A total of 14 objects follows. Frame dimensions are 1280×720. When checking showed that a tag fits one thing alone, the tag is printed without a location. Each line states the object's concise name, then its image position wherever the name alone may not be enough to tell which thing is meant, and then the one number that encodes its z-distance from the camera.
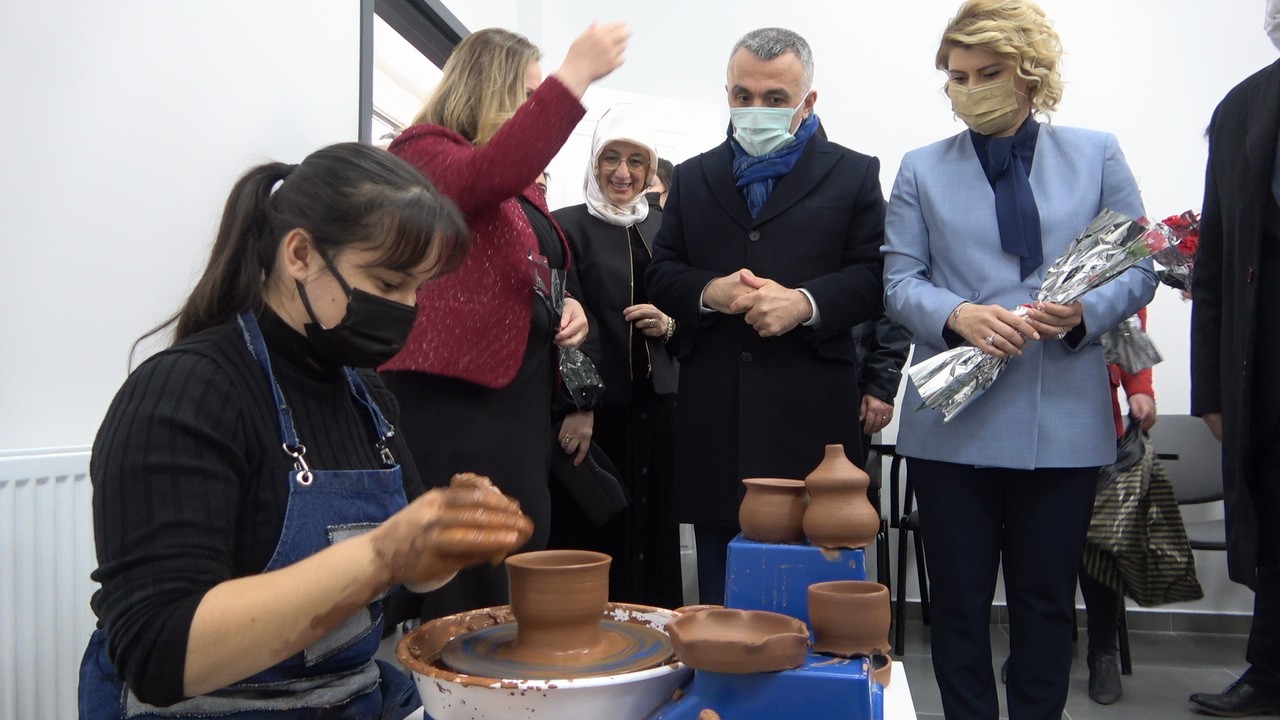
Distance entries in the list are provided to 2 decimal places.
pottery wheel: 1.15
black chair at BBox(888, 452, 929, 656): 4.11
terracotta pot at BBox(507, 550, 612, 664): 1.22
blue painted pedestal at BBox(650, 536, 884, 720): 1.14
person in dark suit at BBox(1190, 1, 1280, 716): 2.26
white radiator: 1.89
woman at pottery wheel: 1.03
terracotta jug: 1.45
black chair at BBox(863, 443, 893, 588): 4.10
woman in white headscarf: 3.03
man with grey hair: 2.40
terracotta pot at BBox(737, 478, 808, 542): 1.54
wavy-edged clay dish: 1.10
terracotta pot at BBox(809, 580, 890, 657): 1.22
